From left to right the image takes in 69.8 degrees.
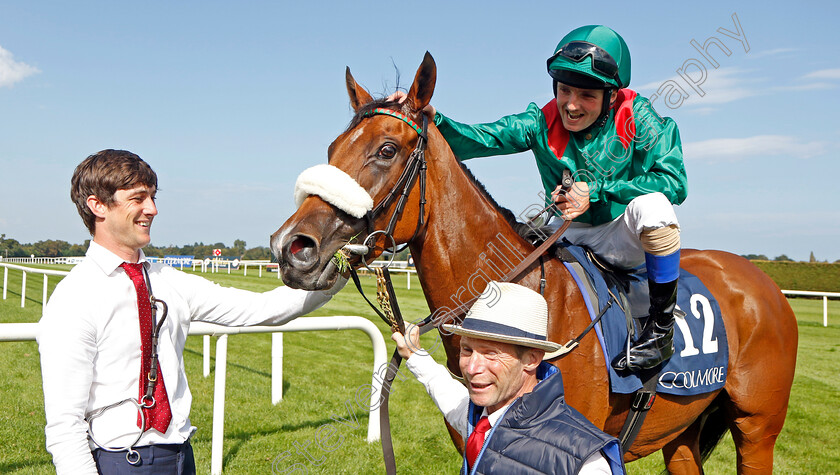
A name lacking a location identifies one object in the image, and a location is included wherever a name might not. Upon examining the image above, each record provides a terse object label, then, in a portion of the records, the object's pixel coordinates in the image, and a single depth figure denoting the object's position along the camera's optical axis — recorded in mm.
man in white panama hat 1406
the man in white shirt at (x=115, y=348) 1677
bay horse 2189
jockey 2512
